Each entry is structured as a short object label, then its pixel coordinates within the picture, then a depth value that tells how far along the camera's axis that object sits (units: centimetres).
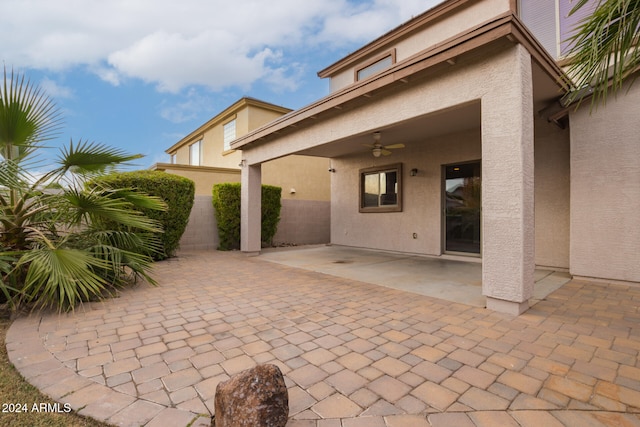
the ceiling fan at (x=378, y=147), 712
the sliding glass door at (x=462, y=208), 759
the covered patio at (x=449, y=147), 368
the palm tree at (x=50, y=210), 362
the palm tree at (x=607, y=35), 225
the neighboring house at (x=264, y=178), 1038
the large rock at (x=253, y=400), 162
